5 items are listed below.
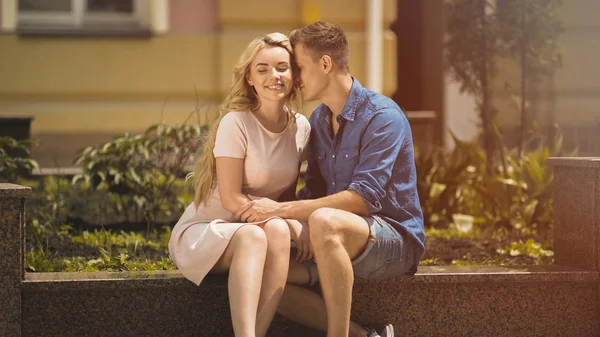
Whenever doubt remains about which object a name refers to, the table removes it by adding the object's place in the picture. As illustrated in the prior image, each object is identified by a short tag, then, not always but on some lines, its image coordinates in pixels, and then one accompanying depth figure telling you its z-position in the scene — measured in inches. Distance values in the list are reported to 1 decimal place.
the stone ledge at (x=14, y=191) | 312.0
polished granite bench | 320.9
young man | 303.8
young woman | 303.0
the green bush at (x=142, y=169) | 449.2
